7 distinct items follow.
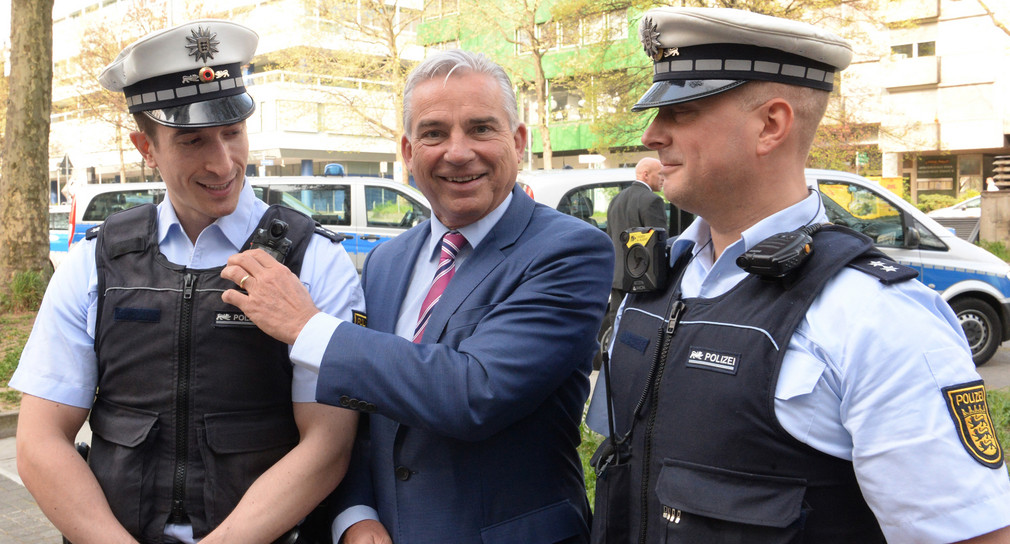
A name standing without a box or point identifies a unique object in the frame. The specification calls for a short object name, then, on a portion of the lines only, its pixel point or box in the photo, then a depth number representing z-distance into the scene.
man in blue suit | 1.84
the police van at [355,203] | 11.44
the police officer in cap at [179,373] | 2.07
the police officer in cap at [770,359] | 1.42
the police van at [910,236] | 8.34
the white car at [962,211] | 29.08
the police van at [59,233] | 14.80
